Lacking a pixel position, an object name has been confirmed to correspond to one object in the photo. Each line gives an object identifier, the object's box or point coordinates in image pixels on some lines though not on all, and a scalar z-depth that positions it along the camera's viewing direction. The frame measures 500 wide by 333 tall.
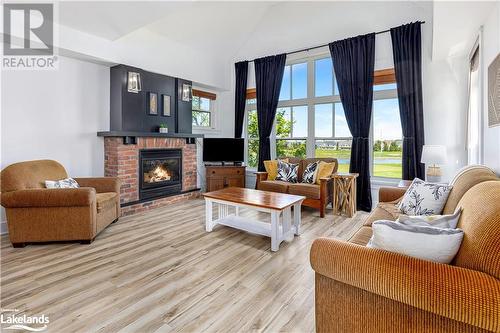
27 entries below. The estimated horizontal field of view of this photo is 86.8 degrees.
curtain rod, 5.10
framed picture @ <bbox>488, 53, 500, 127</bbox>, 2.15
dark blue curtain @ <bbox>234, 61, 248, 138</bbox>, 6.18
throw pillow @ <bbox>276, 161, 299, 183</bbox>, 4.71
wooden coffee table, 2.90
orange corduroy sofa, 1.03
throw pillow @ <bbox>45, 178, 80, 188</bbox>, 3.21
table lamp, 3.44
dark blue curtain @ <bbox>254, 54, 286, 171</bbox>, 5.64
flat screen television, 5.72
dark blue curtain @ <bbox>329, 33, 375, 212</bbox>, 4.55
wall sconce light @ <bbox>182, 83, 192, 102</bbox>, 5.37
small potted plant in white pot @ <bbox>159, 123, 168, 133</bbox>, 4.90
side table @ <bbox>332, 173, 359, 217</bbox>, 4.29
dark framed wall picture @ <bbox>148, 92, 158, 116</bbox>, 4.78
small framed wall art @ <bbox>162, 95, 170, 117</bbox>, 5.03
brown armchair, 2.87
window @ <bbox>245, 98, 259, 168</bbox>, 6.34
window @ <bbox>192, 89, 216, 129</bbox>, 6.02
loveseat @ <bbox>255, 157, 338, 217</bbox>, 4.22
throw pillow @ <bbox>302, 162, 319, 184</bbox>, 4.54
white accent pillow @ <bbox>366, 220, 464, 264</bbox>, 1.23
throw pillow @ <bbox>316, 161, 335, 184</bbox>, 4.43
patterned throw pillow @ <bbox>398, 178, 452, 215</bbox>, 2.21
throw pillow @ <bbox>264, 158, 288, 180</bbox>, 5.02
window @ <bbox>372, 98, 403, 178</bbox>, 4.57
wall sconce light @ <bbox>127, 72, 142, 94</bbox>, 4.41
